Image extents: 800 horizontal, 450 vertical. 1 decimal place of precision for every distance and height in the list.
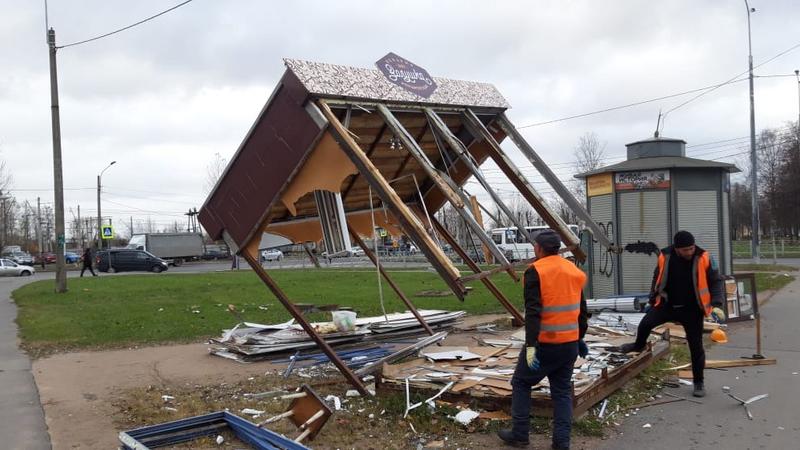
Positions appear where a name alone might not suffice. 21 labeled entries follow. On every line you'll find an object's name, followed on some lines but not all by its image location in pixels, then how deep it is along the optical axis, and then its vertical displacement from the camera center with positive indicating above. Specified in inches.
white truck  2053.4 -28.3
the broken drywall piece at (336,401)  241.3 -68.1
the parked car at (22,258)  2148.4 -67.0
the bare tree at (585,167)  1705.2 +169.0
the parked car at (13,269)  1567.4 -75.8
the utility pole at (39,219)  3107.8 +110.5
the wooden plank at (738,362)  303.0 -69.8
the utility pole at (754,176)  1029.2 +83.4
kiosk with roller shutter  470.6 +11.7
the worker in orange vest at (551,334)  187.0 -32.8
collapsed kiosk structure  238.8 +37.1
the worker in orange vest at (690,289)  248.4 -26.8
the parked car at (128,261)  1587.1 -62.0
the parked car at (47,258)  2318.7 -73.3
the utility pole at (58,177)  752.3 +78.4
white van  1309.1 -35.5
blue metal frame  187.5 -65.0
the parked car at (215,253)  2471.0 -71.3
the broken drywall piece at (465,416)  210.7 -65.1
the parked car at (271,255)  2309.3 -80.6
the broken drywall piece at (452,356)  280.5 -58.3
